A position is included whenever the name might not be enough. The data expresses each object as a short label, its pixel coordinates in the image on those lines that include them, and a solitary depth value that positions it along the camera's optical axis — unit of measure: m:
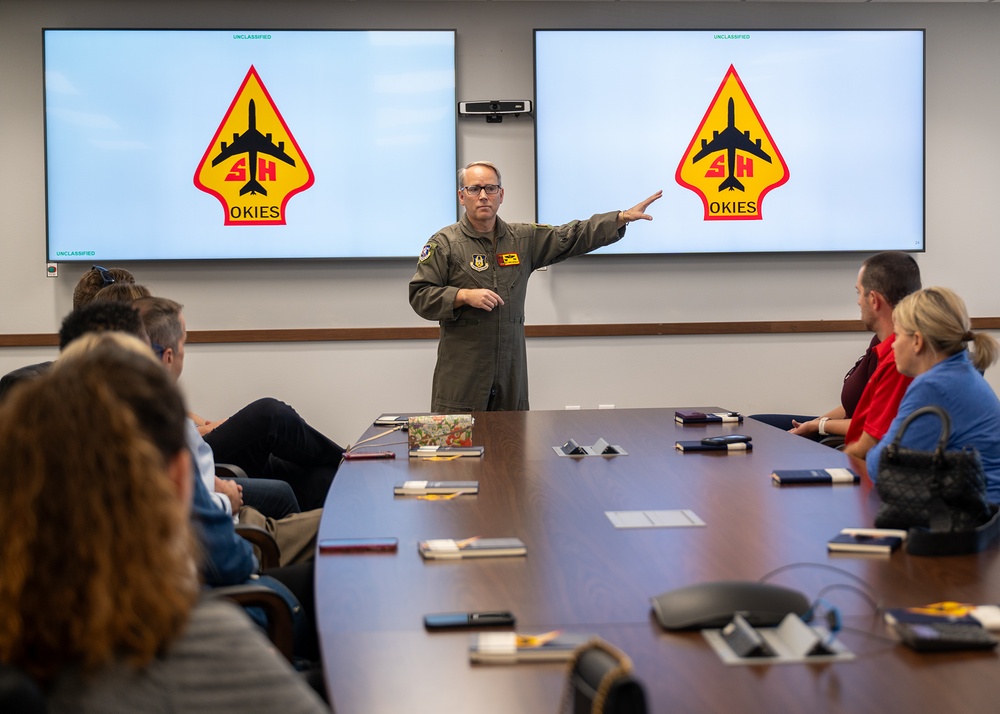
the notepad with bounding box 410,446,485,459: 3.08
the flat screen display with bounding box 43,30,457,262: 5.45
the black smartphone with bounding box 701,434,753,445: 3.11
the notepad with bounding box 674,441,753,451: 3.10
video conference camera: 5.54
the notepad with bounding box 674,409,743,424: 3.75
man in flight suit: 4.54
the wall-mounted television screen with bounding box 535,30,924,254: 5.63
